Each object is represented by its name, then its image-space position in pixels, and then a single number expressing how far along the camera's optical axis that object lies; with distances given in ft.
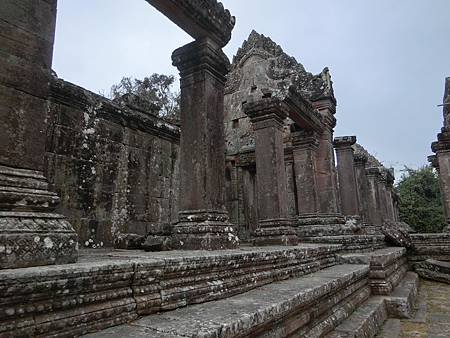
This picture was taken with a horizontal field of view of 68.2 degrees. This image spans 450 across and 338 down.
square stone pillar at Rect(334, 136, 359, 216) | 35.40
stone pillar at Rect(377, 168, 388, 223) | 55.64
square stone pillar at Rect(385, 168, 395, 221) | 62.18
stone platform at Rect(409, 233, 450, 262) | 30.86
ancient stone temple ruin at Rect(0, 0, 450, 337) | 5.97
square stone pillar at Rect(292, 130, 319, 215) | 27.30
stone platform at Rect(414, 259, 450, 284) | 26.02
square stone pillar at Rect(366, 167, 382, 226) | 49.78
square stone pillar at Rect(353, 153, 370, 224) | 44.09
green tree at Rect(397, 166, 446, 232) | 78.43
